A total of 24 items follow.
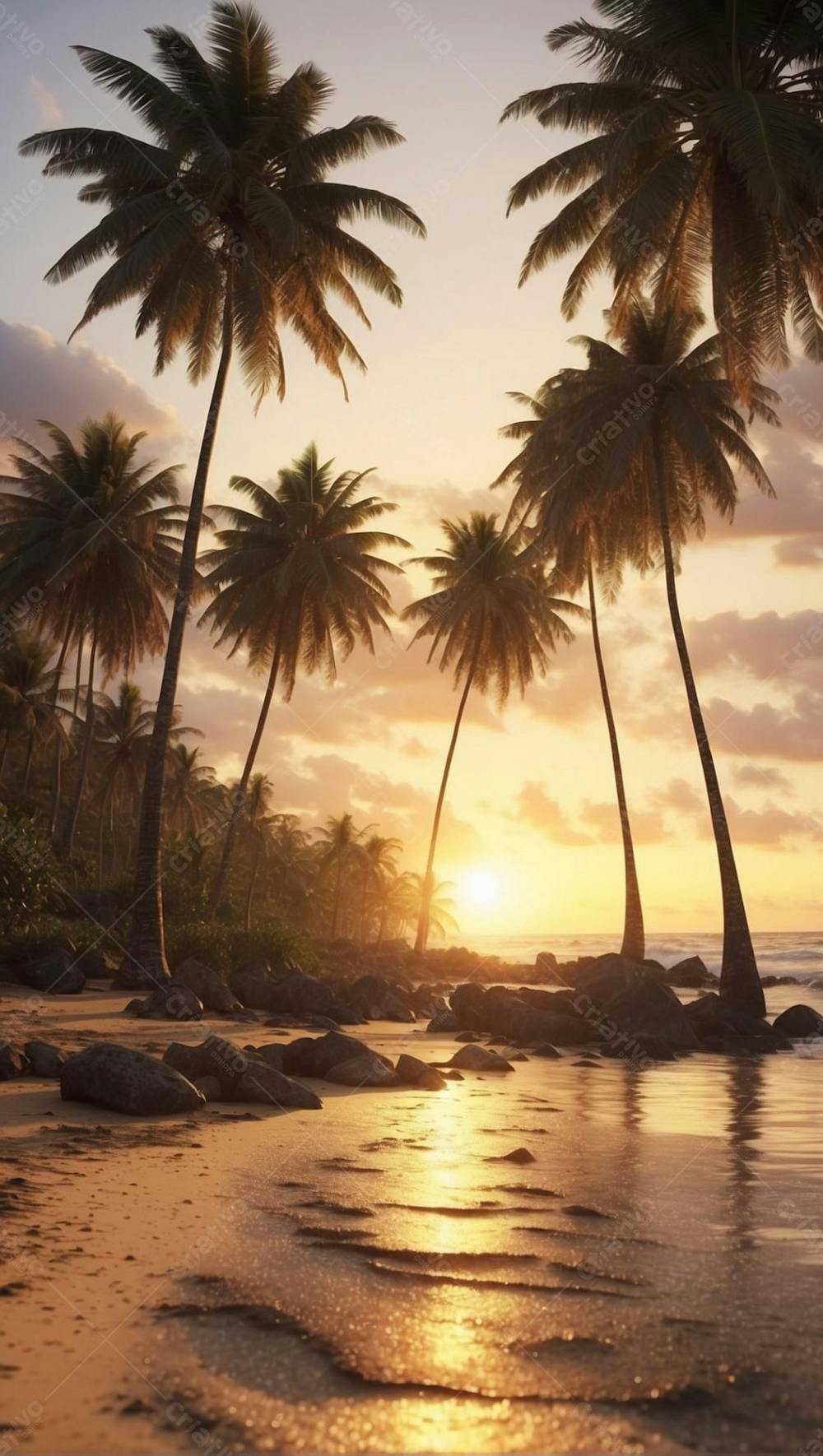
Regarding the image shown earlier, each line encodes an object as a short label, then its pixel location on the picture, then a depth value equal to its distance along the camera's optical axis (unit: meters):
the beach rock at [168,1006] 13.29
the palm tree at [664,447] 20.12
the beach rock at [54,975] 15.53
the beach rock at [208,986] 15.61
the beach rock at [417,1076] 9.77
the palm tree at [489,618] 33.00
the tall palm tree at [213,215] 16.94
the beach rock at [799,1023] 19.36
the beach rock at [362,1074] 9.53
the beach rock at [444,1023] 17.59
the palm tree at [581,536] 23.09
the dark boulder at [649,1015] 16.34
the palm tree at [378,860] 70.38
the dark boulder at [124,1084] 7.04
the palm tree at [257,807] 54.00
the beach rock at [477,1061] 11.73
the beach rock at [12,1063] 7.79
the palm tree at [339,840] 63.72
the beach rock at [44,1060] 8.04
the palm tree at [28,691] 38.66
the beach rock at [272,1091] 7.91
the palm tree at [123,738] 45.59
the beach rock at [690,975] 36.38
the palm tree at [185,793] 55.00
